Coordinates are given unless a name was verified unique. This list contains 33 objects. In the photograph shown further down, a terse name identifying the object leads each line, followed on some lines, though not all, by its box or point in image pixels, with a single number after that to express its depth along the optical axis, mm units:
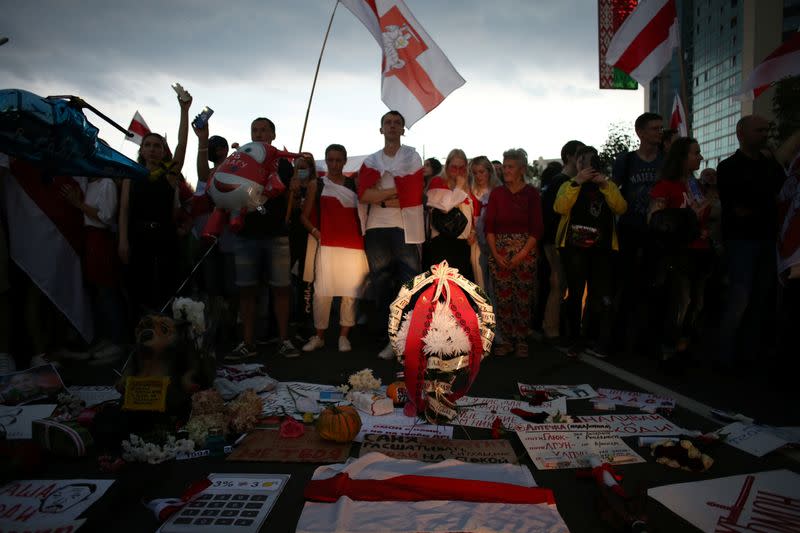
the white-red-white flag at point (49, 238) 4723
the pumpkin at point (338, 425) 2941
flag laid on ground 2094
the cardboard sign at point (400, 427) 3162
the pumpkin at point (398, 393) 3671
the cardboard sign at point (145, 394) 2986
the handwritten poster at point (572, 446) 2777
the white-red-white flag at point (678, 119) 6590
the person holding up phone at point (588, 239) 4934
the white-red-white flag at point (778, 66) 4367
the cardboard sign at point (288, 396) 3604
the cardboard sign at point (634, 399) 3576
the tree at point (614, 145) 16094
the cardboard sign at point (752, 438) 2867
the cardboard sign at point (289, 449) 2803
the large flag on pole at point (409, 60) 5648
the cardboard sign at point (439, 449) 2768
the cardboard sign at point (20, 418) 3113
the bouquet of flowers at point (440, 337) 3098
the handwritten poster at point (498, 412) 3301
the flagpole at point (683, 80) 5832
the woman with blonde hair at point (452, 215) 5371
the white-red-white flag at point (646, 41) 6102
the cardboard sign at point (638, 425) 3178
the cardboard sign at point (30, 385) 3650
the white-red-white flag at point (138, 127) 7867
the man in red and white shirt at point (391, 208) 5078
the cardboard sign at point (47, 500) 2178
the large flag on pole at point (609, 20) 9289
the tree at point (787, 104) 18688
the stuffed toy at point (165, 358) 3154
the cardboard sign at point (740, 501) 2180
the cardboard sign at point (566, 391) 3846
